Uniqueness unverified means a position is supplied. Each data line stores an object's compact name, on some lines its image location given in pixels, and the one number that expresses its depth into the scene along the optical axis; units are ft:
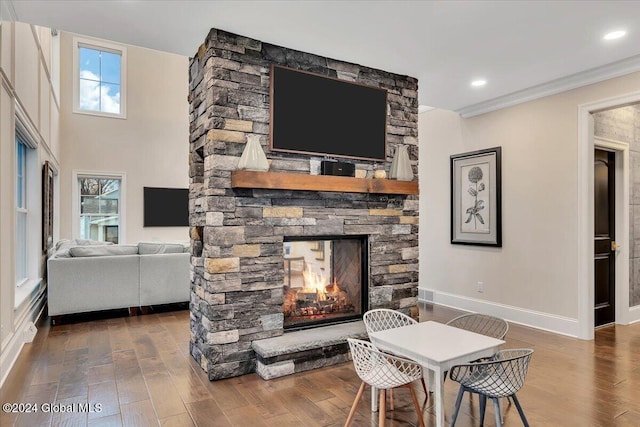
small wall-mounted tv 27.32
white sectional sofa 15.49
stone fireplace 10.41
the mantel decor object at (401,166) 13.17
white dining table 6.59
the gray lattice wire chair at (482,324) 9.20
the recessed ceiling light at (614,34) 10.63
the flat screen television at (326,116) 11.44
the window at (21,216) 14.98
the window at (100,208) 26.14
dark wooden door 15.40
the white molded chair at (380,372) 7.09
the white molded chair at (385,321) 9.39
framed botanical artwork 16.47
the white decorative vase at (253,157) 10.44
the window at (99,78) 25.90
